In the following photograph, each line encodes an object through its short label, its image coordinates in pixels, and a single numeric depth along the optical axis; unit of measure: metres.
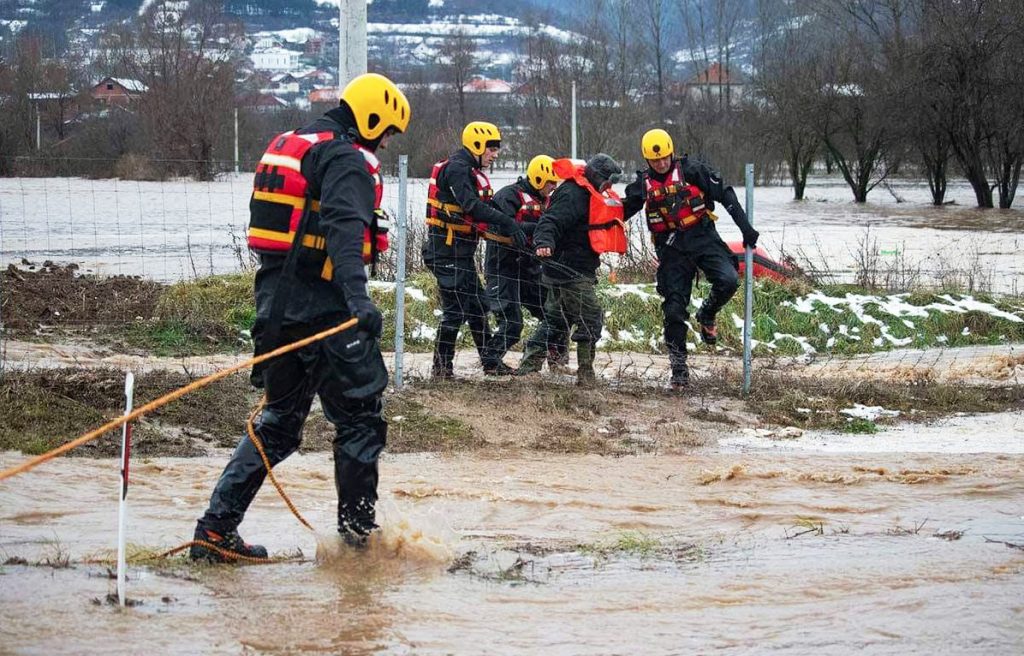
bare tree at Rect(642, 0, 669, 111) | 93.44
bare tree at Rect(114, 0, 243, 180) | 57.66
